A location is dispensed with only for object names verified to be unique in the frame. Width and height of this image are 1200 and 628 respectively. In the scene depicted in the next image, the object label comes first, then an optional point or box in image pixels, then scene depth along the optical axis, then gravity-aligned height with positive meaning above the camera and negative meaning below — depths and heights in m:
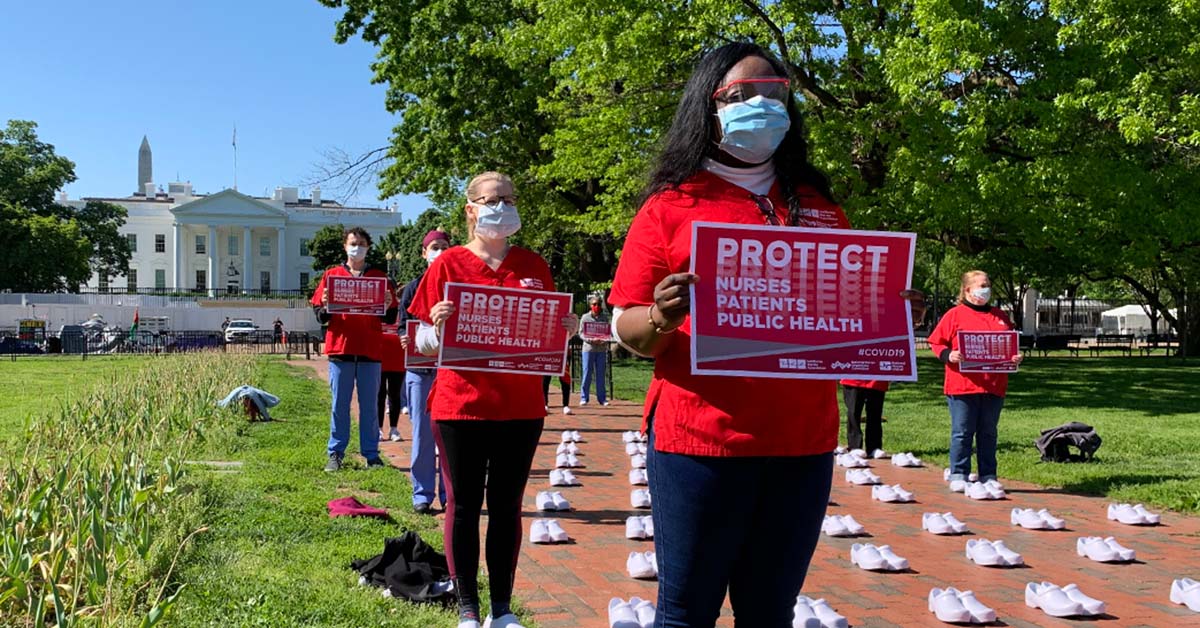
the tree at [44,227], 67.31 +4.03
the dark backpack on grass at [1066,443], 11.48 -1.48
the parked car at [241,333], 47.70 -2.02
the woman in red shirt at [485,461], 4.68 -0.73
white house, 104.31 +5.18
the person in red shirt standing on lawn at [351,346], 9.16 -0.46
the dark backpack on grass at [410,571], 5.26 -1.43
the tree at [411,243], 77.06 +4.18
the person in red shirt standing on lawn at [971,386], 9.20 -0.70
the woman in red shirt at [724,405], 2.71 -0.27
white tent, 80.06 -0.76
